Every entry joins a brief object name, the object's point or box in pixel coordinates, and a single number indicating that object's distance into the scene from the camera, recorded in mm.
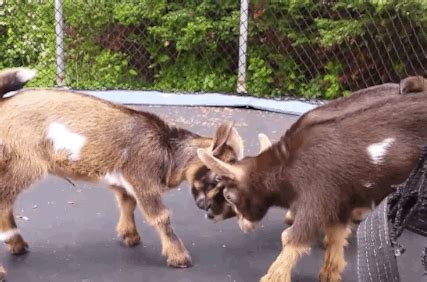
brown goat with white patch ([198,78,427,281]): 2455
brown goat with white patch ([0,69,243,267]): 2688
